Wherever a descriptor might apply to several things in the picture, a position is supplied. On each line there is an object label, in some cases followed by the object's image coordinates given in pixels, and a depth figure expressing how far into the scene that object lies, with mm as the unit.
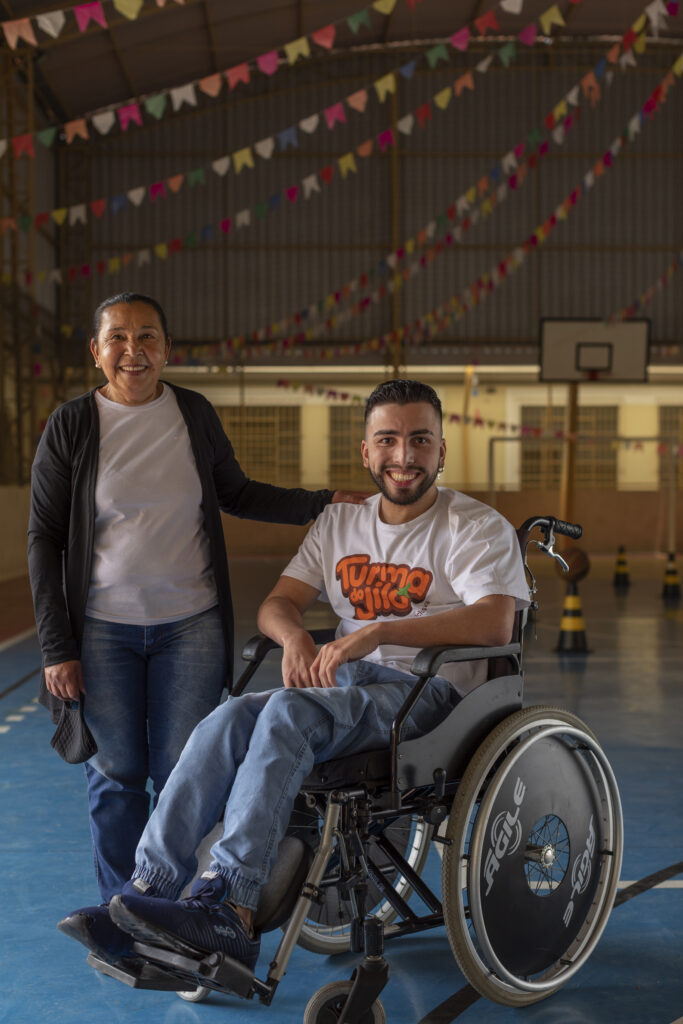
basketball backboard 15656
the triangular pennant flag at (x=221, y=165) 9680
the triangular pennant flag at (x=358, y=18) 8430
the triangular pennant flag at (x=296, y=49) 7898
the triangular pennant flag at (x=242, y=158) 9062
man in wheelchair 2039
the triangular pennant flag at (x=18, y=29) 6807
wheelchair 2098
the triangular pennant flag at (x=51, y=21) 6777
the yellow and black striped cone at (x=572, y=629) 7688
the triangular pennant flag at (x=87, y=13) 6895
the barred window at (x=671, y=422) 20750
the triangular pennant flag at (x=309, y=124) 10045
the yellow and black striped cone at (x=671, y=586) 11664
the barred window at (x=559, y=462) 20453
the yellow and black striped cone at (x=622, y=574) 12961
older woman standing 2641
